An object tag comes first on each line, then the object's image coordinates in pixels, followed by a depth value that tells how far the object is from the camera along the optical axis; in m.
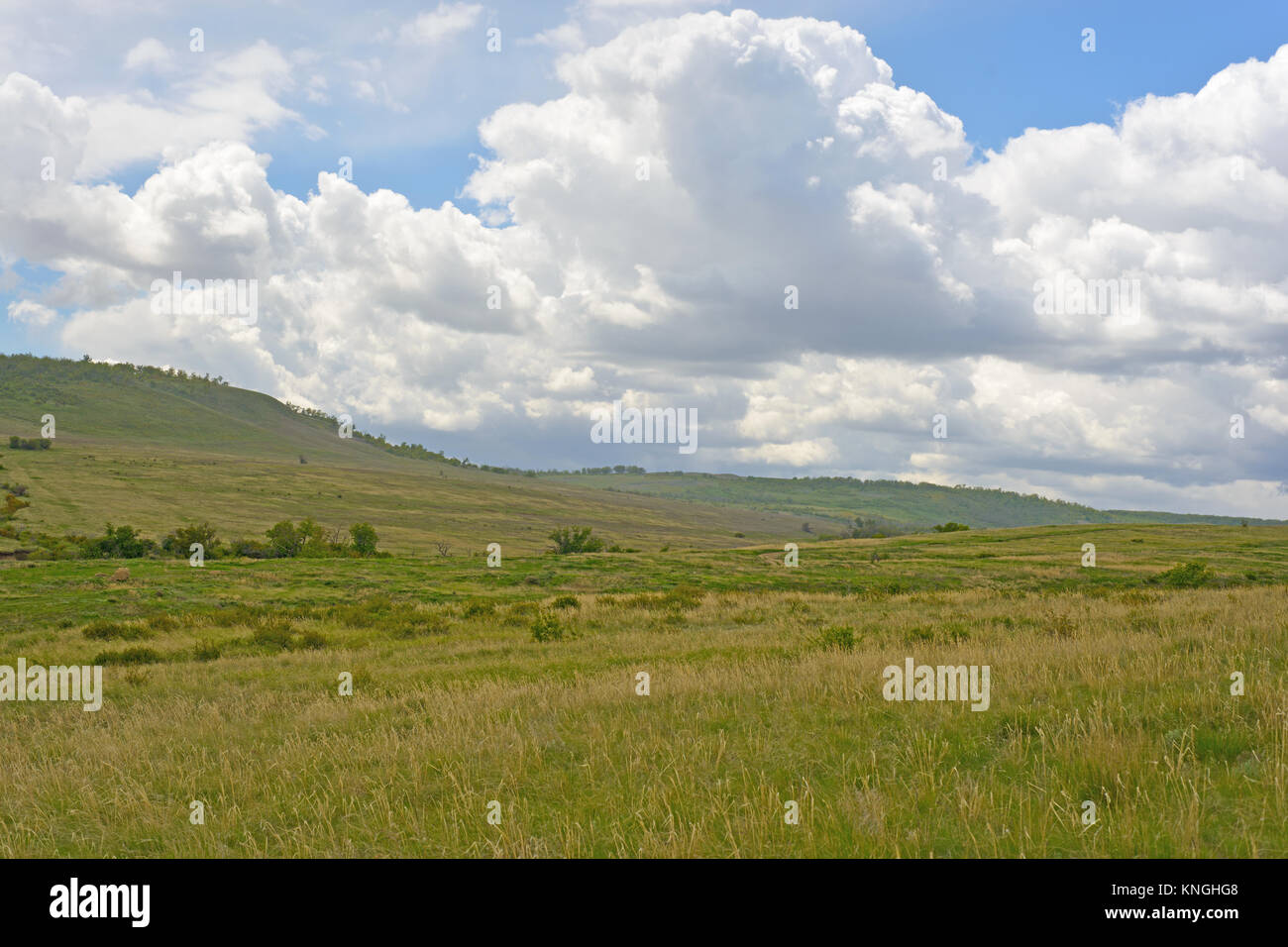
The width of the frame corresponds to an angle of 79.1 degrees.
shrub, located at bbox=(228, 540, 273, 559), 74.06
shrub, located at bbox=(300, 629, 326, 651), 26.77
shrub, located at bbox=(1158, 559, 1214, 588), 45.50
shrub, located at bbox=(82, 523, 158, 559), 66.25
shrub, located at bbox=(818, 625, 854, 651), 18.23
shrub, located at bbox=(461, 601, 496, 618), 35.00
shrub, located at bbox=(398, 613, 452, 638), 29.83
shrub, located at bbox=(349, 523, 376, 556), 81.44
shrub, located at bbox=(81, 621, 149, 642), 28.62
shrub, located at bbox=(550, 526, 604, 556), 93.12
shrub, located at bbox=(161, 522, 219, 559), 73.88
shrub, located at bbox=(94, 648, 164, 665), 23.41
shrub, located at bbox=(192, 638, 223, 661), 25.02
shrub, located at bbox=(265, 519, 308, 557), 75.69
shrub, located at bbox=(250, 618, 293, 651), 26.84
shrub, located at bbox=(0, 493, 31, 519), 98.96
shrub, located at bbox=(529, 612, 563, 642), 25.52
